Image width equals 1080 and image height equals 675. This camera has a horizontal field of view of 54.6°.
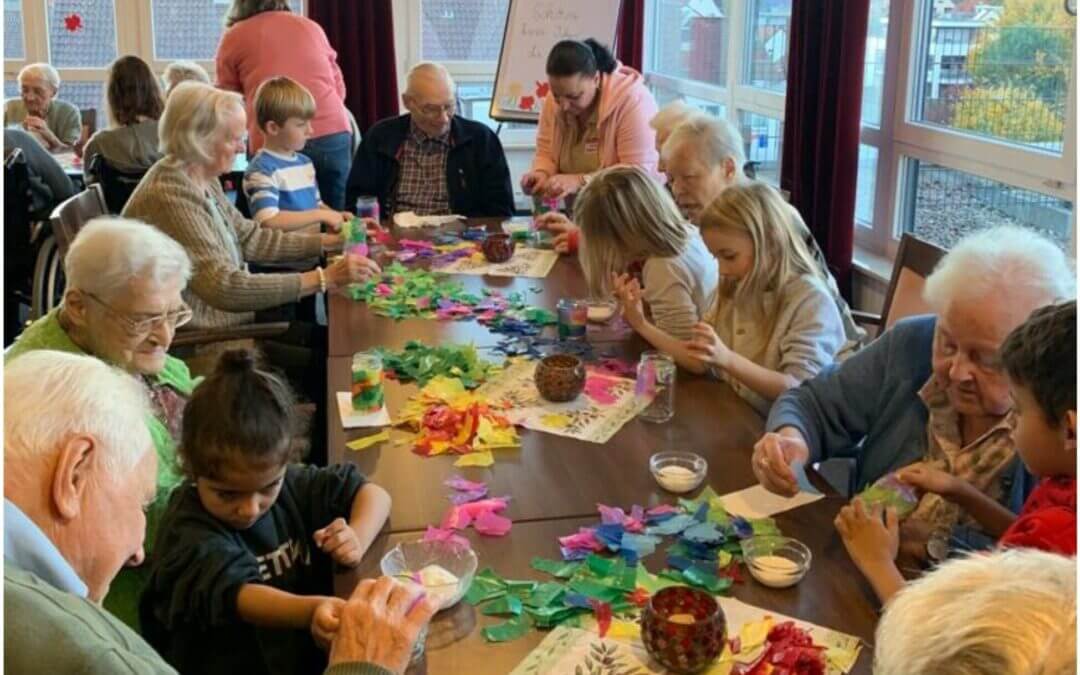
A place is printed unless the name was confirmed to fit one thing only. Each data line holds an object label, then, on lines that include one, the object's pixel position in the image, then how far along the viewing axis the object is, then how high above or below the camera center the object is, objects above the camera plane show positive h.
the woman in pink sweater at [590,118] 4.15 -0.10
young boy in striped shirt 3.96 -0.30
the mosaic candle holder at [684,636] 1.34 -0.68
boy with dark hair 1.36 -0.43
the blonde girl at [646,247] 2.74 -0.40
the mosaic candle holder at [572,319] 2.73 -0.58
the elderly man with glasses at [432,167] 4.41 -0.32
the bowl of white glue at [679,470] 1.87 -0.67
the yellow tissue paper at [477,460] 1.98 -0.68
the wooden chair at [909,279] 2.85 -0.49
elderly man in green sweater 0.99 -0.46
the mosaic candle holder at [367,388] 2.20 -0.61
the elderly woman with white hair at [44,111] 6.23 -0.15
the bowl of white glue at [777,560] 1.56 -0.69
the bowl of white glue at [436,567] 1.51 -0.70
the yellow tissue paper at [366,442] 2.07 -0.68
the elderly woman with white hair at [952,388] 1.73 -0.52
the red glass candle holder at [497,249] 3.53 -0.52
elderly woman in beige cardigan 3.03 -0.35
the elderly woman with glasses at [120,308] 2.06 -0.43
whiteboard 5.62 +0.30
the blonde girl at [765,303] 2.33 -0.47
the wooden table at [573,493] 1.48 -0.70
